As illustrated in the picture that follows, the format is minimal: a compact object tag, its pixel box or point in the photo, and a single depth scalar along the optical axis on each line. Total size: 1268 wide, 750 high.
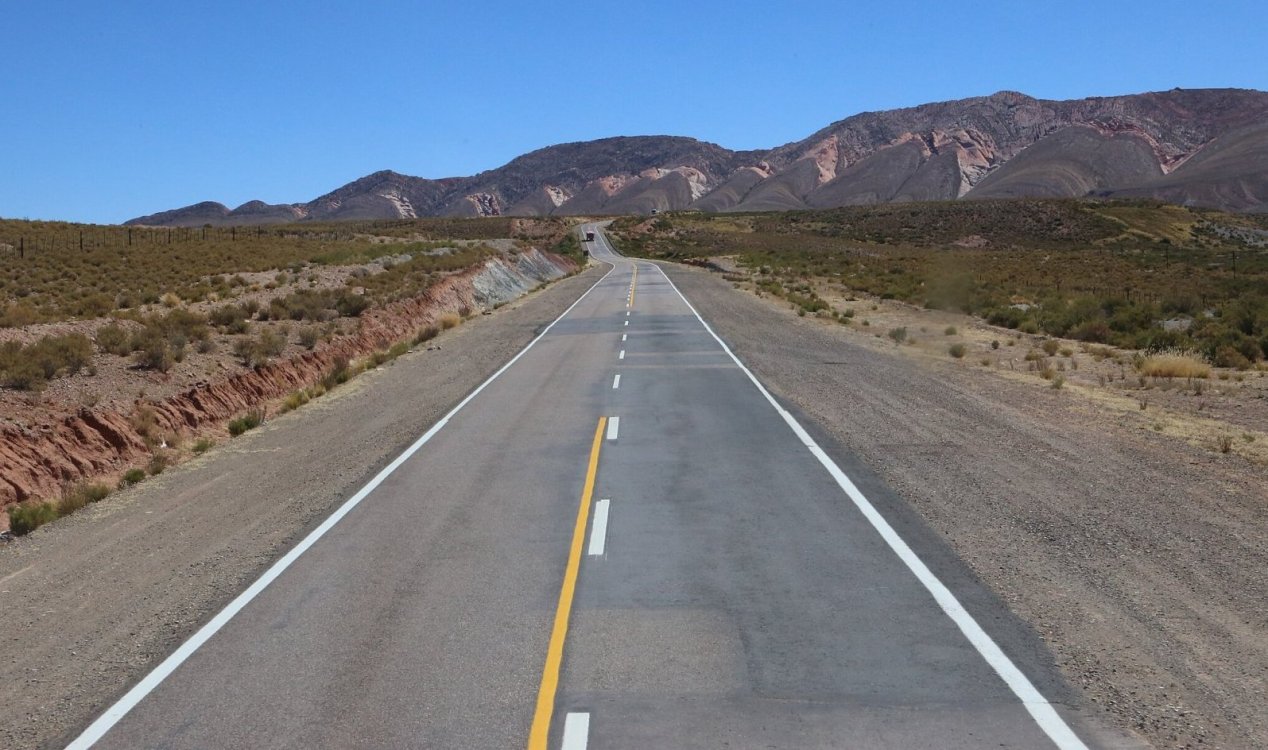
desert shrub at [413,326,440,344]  32.47
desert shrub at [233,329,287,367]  22.69
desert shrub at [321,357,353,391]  22.74
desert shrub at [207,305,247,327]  26.88
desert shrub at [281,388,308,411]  20.05
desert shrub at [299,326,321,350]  25.74
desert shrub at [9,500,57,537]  11.28
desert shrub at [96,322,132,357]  20.69
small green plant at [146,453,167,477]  14.41
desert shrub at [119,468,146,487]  13.84
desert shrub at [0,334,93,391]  16.52
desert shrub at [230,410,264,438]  17.59
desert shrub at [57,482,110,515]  12.27
